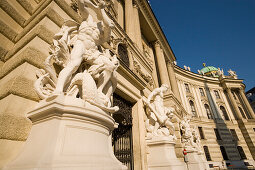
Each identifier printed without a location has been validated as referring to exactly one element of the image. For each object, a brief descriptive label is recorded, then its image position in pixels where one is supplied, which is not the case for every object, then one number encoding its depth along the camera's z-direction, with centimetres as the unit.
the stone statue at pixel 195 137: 1035
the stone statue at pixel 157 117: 510
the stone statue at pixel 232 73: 2971
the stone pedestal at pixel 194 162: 718
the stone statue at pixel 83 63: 195
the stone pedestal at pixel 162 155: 425
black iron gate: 447
